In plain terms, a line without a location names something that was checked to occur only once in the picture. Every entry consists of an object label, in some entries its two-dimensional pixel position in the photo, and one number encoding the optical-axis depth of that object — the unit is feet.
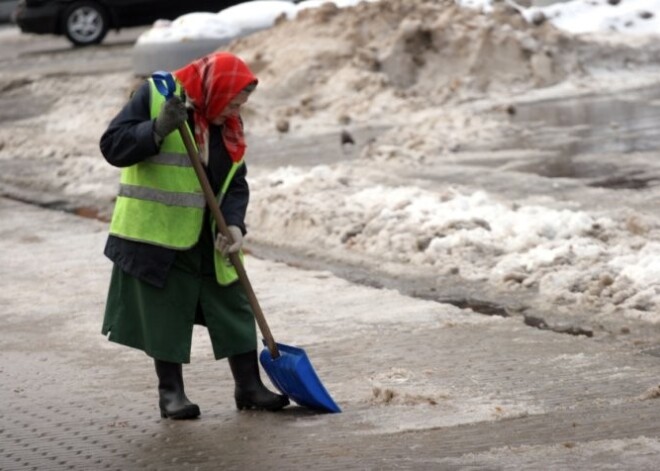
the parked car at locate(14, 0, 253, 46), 154.81
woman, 35.99
